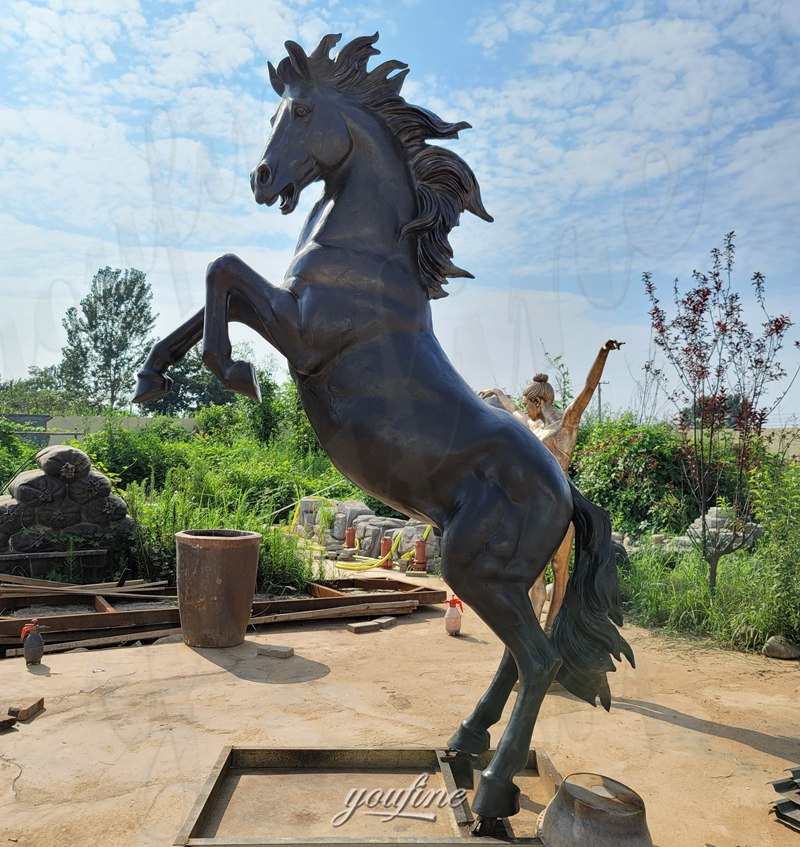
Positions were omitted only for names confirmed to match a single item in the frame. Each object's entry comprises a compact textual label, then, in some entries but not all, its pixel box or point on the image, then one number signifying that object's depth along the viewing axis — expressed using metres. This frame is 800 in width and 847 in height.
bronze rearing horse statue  2.29
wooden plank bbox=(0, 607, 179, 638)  5.41
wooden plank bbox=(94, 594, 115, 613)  6.24
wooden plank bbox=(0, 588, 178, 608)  6.30
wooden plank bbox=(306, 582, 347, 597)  7.34
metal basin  2.02
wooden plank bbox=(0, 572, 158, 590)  6.51
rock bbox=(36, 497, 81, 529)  7.28
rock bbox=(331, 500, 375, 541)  11.86
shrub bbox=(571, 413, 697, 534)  9.57
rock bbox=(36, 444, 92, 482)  7.34
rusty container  5.49
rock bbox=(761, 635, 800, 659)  5.71
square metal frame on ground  2.69
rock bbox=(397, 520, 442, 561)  10.34
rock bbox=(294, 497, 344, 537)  12.31
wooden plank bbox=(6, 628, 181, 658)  5.42
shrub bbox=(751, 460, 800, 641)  5.98
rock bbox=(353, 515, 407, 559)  11.08
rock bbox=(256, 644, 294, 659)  5.38
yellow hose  9.77
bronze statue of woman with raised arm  4.76
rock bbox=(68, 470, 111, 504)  7.43
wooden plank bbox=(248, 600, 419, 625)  6.41
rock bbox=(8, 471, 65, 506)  7.17
